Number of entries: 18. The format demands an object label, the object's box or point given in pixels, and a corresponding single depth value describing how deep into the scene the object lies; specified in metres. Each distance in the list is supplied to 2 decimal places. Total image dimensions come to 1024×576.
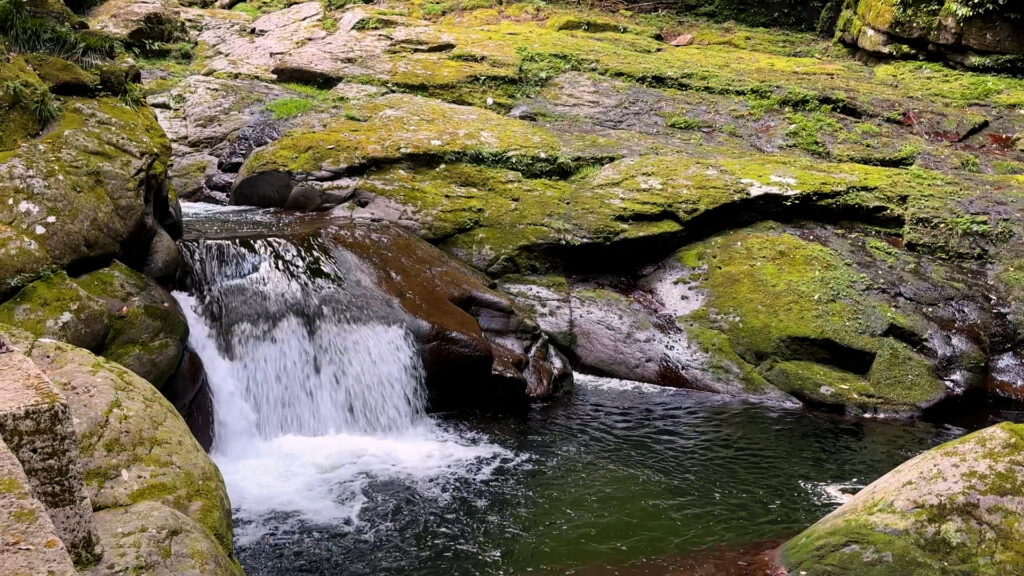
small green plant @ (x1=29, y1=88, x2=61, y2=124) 6.04
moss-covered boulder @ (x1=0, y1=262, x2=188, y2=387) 4.87
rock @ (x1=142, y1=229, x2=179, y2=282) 6.36
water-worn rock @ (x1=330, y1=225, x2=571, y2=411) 7.40
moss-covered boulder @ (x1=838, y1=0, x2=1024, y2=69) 15.48
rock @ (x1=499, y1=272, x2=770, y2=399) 8.65
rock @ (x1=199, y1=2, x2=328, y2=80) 15.57
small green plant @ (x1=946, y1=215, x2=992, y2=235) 9.77
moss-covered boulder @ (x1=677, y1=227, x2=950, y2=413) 8.16
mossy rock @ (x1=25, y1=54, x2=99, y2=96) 6.46
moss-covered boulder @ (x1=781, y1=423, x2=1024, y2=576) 3.61
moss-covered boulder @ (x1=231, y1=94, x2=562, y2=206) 10.13
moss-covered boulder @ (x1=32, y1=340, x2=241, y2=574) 2.81
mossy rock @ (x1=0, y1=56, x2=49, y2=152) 5.73
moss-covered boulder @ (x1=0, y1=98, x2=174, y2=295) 5.15
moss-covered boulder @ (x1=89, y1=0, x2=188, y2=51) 15.79
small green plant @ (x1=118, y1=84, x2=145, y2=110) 7.11
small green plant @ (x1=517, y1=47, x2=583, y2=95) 14.44
